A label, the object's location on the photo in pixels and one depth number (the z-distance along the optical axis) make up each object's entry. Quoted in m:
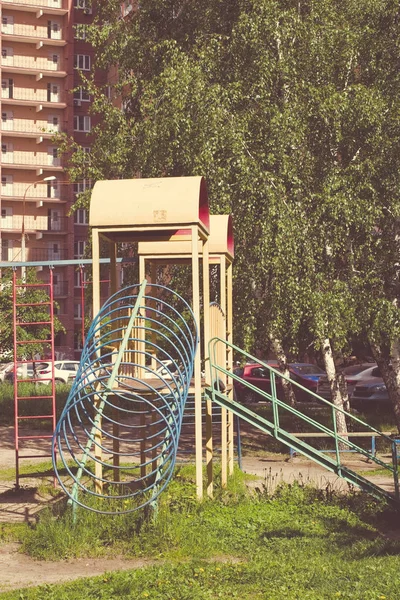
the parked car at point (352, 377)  34.59
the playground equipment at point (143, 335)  11.66
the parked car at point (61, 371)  43.00
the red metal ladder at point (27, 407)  16.61
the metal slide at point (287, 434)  13.79
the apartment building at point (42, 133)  72.44
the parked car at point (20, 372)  46.06
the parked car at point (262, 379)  38.31
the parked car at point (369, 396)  32.56
